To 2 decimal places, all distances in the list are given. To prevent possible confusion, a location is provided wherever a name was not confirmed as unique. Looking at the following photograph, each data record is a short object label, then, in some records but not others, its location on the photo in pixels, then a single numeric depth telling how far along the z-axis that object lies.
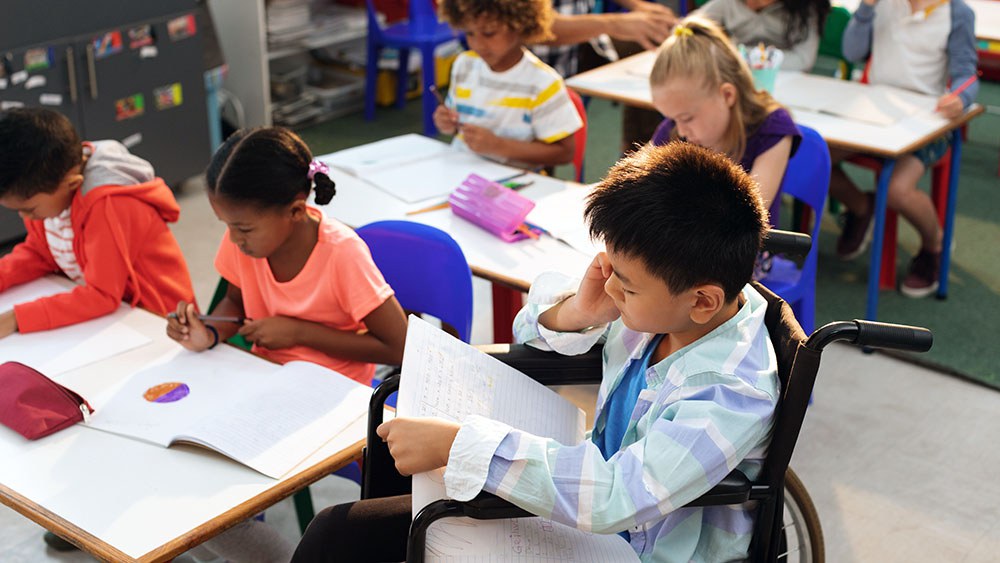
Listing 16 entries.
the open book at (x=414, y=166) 2.65
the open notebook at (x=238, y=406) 1.52
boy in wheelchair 1.23
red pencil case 1.58
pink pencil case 2.37
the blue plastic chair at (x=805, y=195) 2.51
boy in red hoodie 2.03
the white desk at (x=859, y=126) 2.98
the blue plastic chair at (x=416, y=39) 4.83
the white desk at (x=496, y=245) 2.23
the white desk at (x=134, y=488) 1.35
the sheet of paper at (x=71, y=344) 1.85
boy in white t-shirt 2.80
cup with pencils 3.09
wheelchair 1.24
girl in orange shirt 1.86
